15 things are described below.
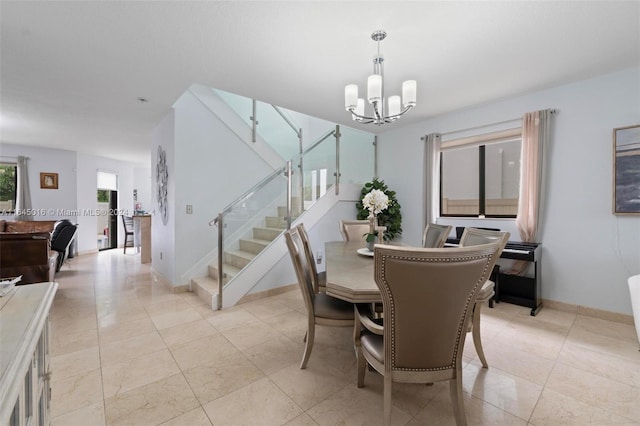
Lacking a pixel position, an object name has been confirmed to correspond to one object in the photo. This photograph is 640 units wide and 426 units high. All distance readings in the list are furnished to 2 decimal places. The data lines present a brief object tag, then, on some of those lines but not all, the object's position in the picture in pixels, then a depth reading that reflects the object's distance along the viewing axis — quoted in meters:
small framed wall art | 6.10
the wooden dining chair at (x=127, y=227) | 7.18
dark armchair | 4.42
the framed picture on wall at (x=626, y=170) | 2.73
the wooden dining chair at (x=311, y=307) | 1.92
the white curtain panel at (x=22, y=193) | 5.74
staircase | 3.50
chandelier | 2.25
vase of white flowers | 2.64
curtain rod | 3.22
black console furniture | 3.12
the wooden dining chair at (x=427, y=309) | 1.15
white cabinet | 0.59
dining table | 1.46
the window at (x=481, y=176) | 3.73
